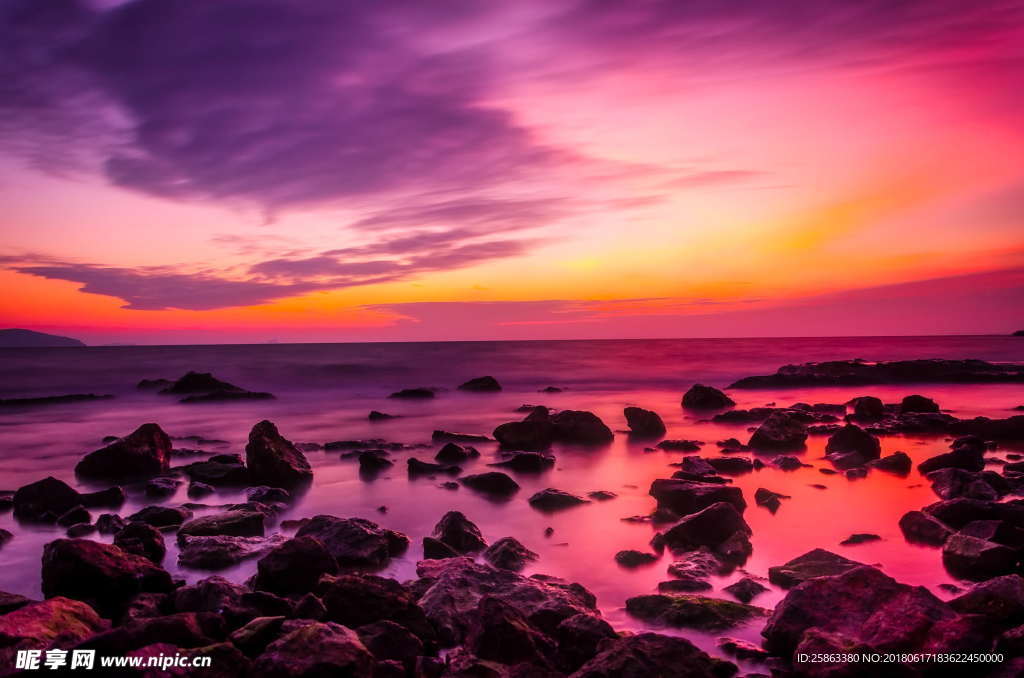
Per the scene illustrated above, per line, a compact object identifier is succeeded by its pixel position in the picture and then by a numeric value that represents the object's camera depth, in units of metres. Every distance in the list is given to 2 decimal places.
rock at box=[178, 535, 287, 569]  9.53
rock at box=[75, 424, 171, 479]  16.25
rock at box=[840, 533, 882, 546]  10.55
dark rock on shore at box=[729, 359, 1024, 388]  45.81
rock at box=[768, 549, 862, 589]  8.32
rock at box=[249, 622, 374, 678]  5.34
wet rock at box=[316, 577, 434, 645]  6.75
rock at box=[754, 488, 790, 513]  12.45
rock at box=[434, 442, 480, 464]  17.80
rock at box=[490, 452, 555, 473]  16.75
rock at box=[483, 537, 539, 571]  9.53
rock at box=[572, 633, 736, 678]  5.32
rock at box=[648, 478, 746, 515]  11.54
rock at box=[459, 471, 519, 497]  14.27
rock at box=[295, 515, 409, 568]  9.43
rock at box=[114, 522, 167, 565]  9.35
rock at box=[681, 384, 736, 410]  31.95
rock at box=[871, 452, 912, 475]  15.22
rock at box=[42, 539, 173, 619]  7.51
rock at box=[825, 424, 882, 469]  16.16
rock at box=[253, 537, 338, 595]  7.88
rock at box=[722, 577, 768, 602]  7.98
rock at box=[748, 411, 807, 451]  18.45
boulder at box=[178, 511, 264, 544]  10.59
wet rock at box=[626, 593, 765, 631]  7.18
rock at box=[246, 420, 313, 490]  15.33
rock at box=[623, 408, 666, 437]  23.22
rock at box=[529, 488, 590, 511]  12.97
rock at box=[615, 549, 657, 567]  9.61
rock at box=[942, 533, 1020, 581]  8.29
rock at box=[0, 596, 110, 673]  5.64
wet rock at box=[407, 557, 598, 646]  6.84
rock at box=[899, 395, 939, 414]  25.05
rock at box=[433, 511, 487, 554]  10.16
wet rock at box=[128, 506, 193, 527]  11.34
